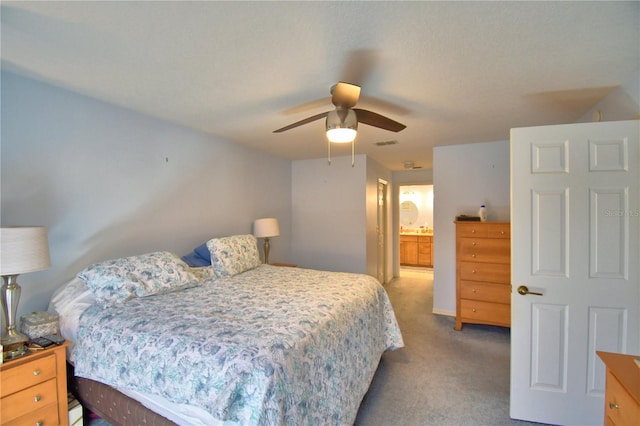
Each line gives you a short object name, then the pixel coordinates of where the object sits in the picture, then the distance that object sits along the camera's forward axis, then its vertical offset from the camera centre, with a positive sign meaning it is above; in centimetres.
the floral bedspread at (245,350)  130 -75
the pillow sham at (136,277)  200 -49
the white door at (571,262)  176 -36
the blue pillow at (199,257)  295 -49
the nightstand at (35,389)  151 -98
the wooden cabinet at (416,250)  744 -109
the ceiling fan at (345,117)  184 +65
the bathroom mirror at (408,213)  832 -13
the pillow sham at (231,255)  289 -47
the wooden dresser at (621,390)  100 -69
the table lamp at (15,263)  155 -28
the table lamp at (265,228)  394 -24
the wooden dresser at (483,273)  340 -79
